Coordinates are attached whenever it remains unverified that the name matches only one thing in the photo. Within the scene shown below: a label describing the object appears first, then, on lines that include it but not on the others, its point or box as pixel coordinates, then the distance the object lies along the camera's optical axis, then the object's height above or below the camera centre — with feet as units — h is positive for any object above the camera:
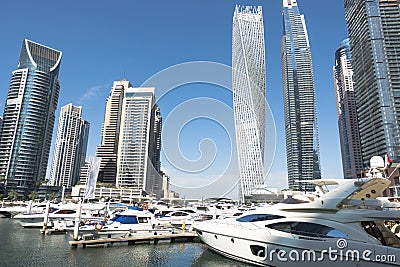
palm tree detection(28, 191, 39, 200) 332.96 -8.11
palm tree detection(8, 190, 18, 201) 322.03 -8.26
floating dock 57.98 -11.16
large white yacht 36.27 -5.35
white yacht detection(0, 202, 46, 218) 141.99 -11.69
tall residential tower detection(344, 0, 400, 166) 320.50 +154.81
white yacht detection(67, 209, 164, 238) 66.90 -9.03
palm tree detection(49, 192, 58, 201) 357.41 -9.25
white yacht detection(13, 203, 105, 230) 81.86 -10.00
